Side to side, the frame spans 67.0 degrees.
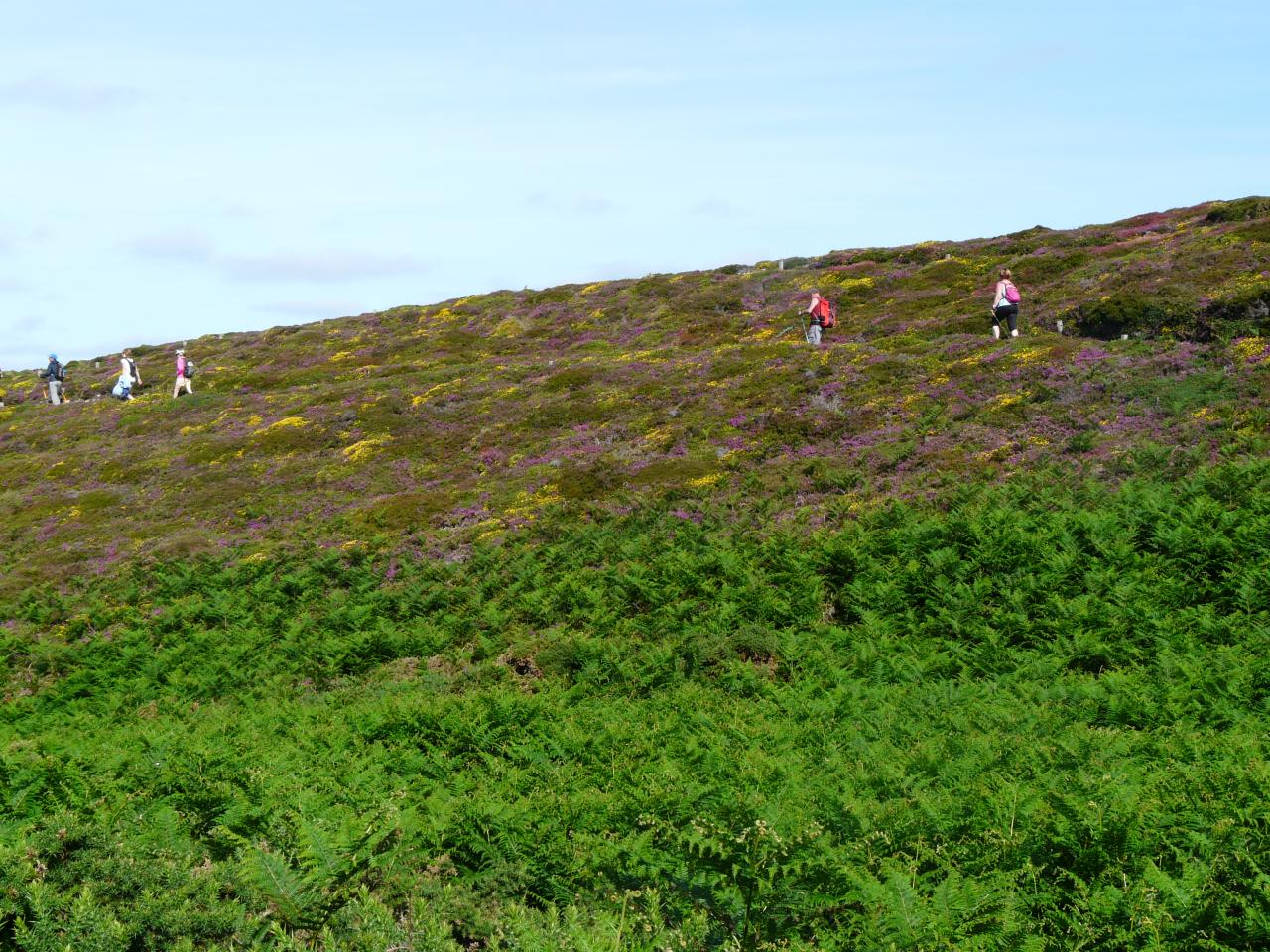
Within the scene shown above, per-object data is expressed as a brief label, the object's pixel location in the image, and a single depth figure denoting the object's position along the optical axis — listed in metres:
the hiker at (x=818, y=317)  37.00
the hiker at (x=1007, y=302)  30.77
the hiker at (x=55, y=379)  54.59
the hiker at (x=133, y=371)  51.50
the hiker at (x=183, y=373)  48.00
